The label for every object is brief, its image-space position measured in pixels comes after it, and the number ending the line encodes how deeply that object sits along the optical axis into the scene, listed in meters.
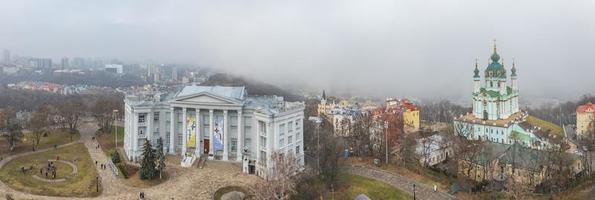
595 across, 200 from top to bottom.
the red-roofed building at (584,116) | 93.25
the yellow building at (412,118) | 98.51
